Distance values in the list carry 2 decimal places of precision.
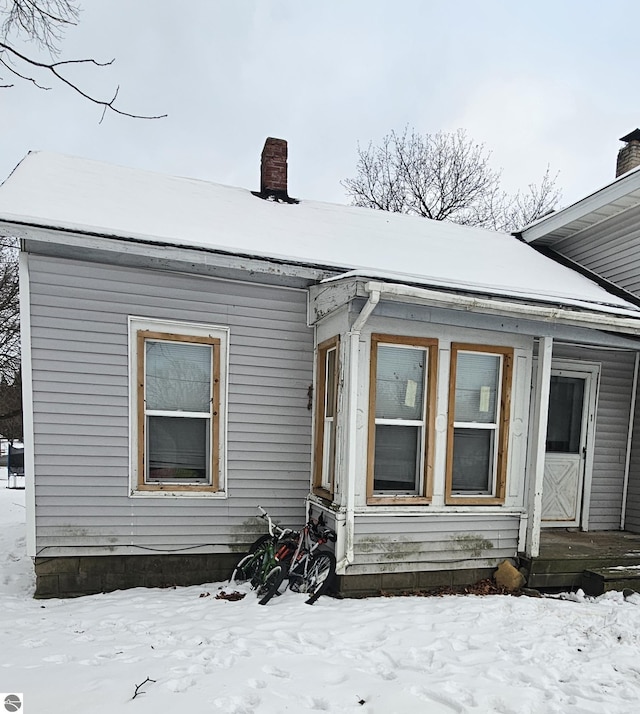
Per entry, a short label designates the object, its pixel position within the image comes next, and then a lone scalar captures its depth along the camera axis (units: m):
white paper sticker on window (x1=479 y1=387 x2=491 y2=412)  5.31
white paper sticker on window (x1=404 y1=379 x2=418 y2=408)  5.09
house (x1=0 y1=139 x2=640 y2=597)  4.74
